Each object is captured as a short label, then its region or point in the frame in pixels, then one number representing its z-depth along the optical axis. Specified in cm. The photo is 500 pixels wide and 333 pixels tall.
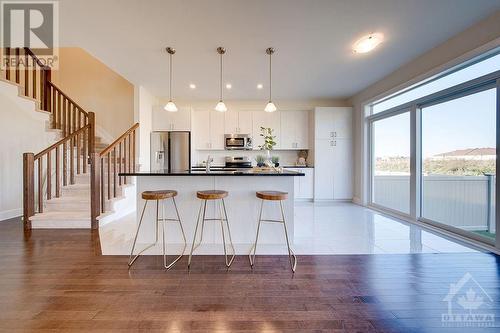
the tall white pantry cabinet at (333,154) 564
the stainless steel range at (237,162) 603
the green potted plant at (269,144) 350
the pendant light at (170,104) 329
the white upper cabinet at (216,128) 591
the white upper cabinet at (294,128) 598
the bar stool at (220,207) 235
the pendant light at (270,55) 330
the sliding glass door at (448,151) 283
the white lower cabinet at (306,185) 570
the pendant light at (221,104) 330
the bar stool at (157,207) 233
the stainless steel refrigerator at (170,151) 544
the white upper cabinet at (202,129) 590
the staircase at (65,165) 342
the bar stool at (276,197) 230
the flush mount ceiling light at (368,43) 296
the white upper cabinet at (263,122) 592
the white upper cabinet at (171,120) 553
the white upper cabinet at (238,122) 592
